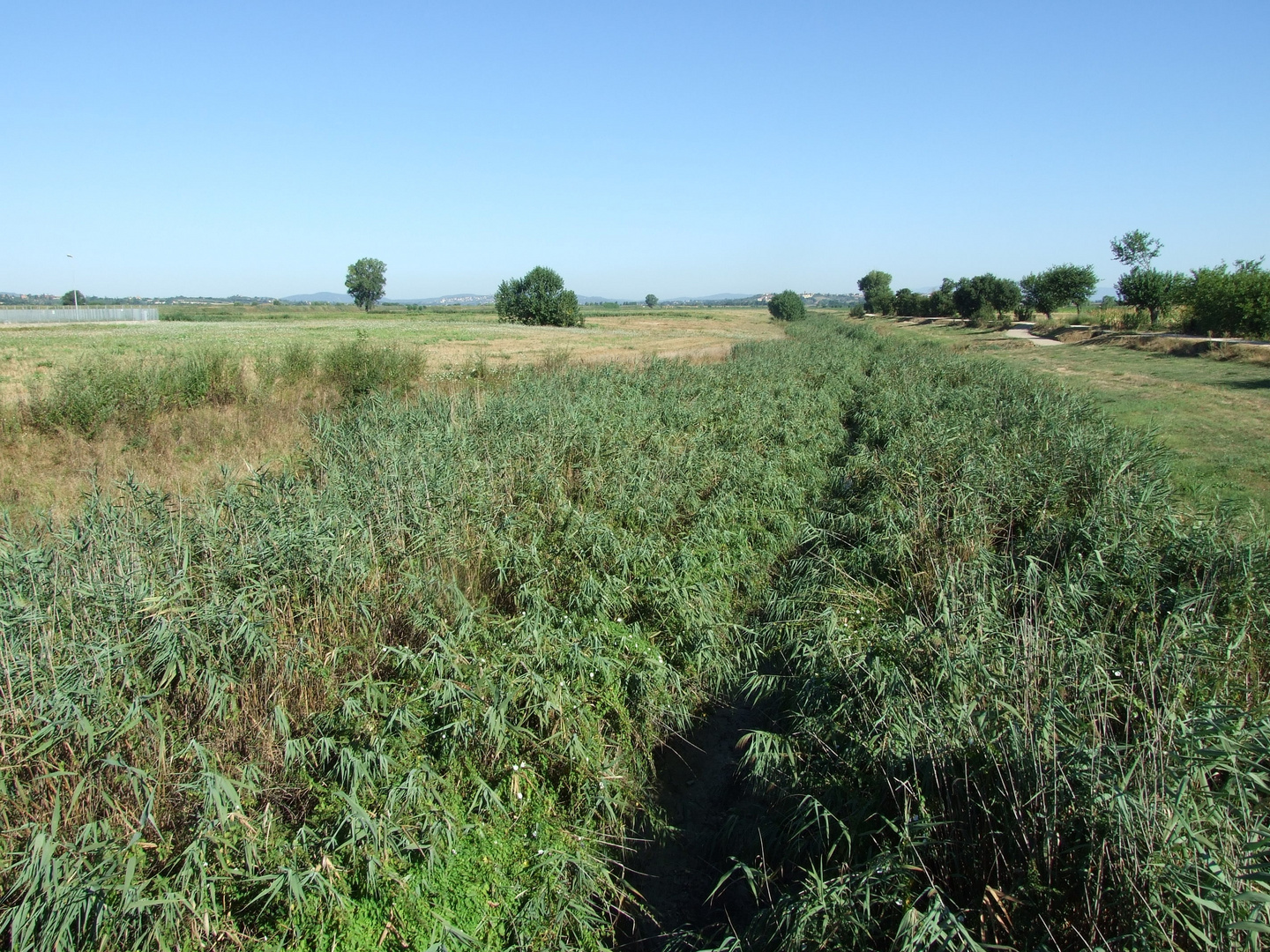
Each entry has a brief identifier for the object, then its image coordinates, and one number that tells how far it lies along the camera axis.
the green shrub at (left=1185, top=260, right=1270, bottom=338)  30.11
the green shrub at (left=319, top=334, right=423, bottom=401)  15.50
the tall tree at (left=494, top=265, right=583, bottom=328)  65.31
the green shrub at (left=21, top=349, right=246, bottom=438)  11.34
